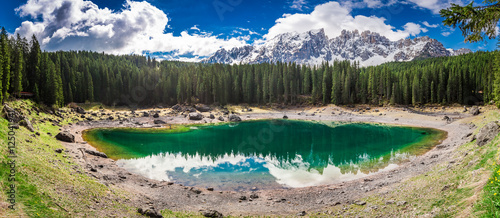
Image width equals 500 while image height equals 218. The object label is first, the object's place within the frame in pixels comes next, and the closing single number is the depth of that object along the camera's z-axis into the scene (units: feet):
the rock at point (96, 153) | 97.92
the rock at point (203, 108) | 289.43
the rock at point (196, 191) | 65.89
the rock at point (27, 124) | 88.74
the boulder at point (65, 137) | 107.76
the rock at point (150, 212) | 44.50
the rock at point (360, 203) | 49.03
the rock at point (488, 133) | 56.44
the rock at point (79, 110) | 224.33
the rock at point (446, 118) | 192.87
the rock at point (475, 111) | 204.80
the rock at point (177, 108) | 283.32
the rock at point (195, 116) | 235.40
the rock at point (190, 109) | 280.22
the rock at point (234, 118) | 242.58
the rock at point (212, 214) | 49.62
